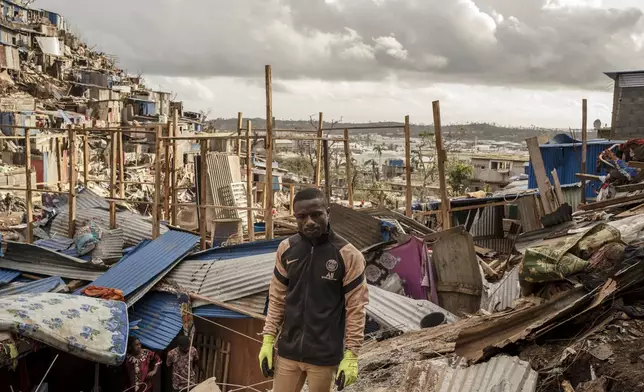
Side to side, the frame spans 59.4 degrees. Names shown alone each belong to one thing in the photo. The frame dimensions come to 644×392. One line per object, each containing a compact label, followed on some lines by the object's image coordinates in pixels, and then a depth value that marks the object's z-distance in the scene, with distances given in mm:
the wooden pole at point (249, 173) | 11208
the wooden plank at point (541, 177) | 9366
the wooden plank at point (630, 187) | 8664
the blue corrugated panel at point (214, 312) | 7574
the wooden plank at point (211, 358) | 7935
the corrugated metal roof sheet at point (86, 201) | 12289
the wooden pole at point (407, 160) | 10336
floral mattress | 5730
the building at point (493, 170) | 34312
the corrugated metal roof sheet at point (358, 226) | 9031
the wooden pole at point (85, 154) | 12602
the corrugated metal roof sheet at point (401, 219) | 9992
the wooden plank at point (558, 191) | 10273
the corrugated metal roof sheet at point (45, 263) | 9125
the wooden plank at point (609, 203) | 7895
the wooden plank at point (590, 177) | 10758
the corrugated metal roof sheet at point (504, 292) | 6758
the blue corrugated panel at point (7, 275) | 9134
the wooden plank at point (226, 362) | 7844
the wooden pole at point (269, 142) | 7949
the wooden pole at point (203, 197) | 9375
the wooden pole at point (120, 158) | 12814
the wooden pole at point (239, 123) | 13809
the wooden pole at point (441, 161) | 8875
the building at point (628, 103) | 19812
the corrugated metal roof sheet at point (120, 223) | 10930
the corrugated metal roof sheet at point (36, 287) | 8117
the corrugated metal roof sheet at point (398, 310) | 6902
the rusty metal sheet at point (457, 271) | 8016
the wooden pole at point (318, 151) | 12010
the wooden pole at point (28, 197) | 10766
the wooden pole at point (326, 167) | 9969
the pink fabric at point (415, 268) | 8297
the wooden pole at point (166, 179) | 10539
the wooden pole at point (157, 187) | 9648
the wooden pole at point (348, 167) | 10953
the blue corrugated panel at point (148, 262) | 8094
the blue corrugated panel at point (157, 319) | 7531
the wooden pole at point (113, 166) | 11609
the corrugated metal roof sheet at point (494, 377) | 3322
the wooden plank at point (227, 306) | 7340
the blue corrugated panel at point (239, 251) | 8625
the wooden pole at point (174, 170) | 11453
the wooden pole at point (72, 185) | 10711
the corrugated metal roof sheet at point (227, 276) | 7711
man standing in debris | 3205
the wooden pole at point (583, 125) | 12406
